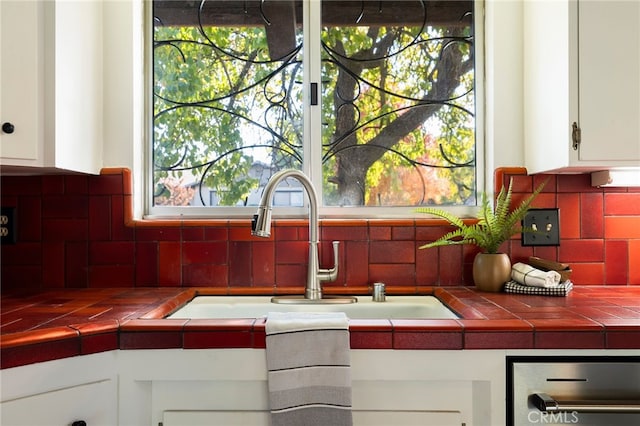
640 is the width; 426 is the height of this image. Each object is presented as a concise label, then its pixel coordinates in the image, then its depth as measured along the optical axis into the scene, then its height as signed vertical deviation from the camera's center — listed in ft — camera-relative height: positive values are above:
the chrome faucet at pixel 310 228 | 4.25 -0.16
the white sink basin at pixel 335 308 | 4.60 -1.03
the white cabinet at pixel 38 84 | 3.87 +1.18
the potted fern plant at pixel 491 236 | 4.58 -0.26
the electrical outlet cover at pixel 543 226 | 4.95 -0.17
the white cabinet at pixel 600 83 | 4.00 +1.18
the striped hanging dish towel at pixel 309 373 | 3.20 -1.19
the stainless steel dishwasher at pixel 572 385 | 3.20 -1.28
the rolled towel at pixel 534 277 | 4.37 -0.67
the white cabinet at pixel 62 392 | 2.91 -1.26
